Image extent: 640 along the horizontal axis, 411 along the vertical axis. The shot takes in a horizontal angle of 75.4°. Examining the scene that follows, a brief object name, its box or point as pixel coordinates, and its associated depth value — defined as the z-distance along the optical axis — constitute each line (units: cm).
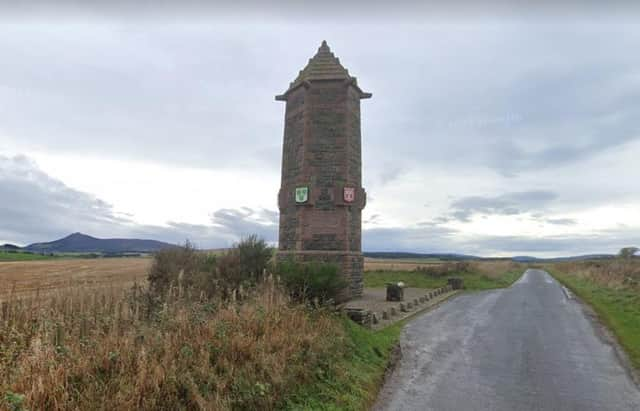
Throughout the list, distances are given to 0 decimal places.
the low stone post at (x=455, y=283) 2534
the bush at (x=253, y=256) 1057
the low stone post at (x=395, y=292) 1630
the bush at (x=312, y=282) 921
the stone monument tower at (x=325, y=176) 1691
